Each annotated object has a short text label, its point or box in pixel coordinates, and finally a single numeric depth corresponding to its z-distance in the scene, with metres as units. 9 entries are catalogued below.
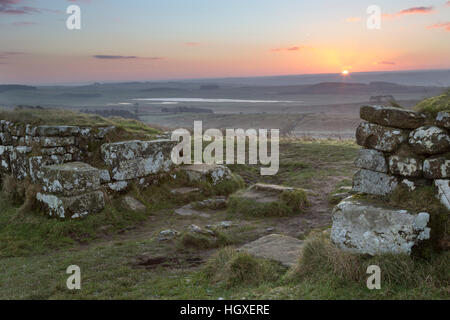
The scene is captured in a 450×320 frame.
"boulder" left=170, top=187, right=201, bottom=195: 10.26
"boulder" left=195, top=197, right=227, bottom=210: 9.67
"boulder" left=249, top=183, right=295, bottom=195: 9.67
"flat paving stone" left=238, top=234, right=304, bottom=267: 5.82
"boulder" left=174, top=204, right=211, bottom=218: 9.11
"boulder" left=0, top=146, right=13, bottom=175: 10.16
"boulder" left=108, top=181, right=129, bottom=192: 9.45
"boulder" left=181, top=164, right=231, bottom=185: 10.86
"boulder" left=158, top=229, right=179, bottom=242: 7.29
